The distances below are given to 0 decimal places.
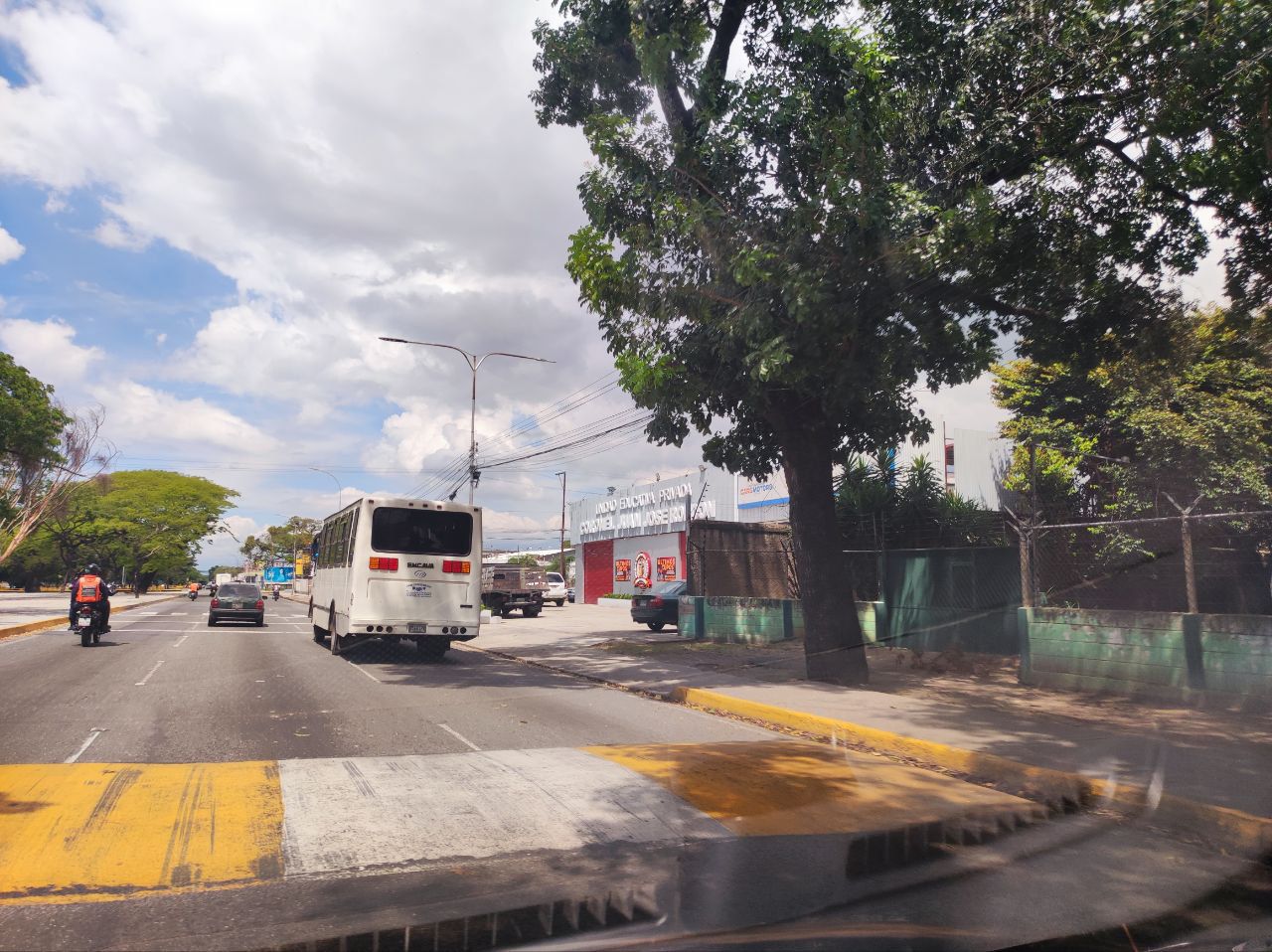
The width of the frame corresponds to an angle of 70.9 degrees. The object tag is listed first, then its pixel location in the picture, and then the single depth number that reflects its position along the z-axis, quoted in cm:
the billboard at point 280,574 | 7944
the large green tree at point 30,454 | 2698
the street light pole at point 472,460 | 2655
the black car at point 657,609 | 2450
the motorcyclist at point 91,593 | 1770
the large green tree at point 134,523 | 5109
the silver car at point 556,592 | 3947
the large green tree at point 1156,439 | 1823
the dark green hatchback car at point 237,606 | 2619
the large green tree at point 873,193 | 950
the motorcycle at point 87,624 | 1762
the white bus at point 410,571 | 1541
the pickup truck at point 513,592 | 3225
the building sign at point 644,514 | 3891
